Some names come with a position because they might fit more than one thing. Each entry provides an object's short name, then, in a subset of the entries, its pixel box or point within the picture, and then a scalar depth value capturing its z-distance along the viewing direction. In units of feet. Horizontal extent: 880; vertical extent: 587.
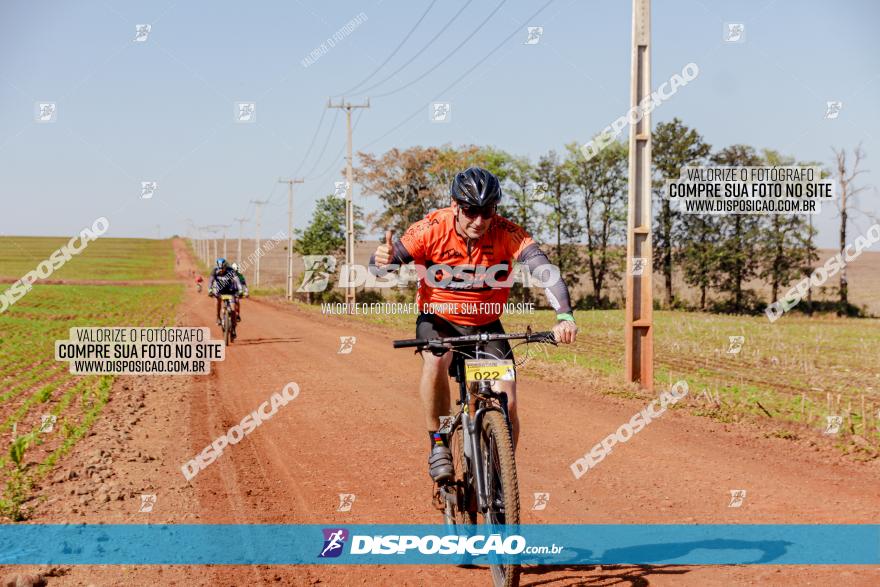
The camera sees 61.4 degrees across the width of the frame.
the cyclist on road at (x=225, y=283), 60.44
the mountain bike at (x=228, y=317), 61.62
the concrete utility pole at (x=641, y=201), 39.78
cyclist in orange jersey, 16.06
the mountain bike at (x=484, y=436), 13.71
